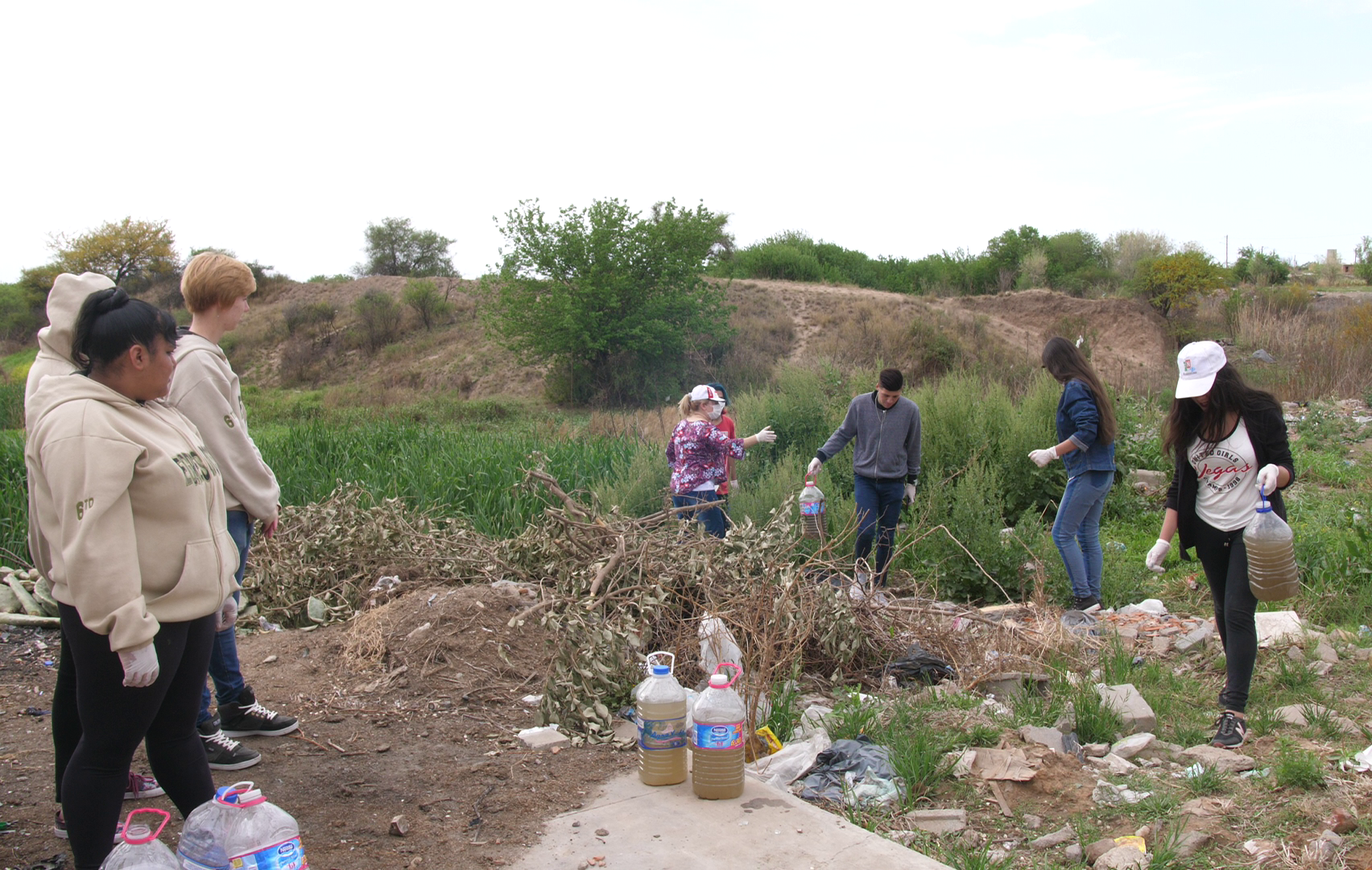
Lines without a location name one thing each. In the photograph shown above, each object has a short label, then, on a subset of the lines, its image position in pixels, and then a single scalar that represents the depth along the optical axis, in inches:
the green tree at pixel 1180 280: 1205.1
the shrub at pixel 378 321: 1480.1
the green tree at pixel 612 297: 936.3
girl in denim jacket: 228.1
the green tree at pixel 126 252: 1738.4
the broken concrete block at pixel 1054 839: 122.3
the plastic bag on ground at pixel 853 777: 134.7
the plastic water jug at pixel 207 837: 92.3
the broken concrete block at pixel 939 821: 126.5
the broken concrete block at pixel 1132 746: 150.2
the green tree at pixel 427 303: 1489.9
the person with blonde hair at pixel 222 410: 129.1
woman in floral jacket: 256.2
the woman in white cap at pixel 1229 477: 153.3
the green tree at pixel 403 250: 1920.5
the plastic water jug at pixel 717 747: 123.1
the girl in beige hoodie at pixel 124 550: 88.1
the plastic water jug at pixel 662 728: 128.3
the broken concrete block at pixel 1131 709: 159.0
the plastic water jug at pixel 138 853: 86.0
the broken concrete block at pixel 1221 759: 141.9
